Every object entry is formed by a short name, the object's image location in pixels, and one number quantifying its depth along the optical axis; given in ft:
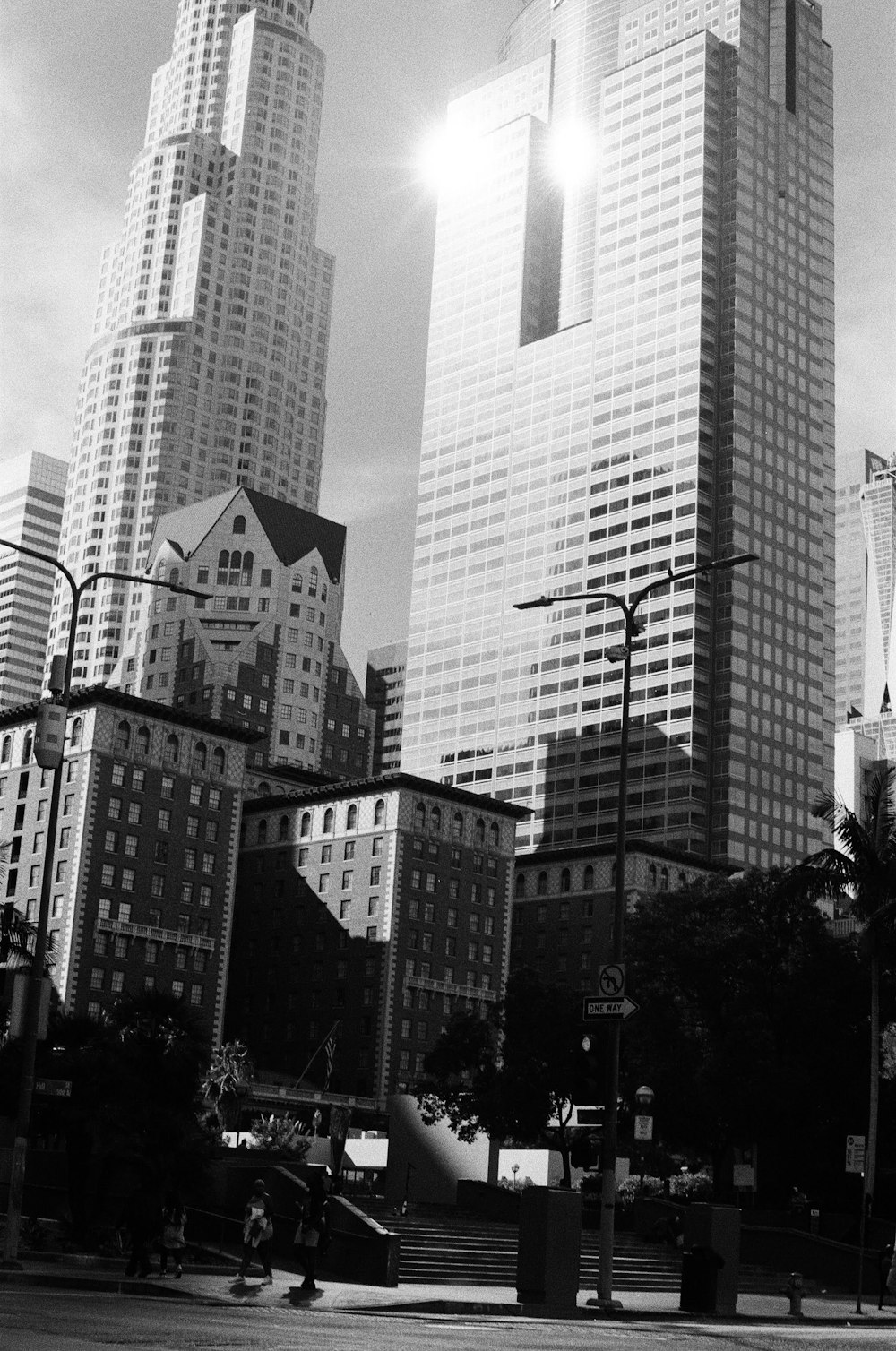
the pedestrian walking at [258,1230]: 126.21
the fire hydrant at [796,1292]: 129.90
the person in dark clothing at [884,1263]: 159.07
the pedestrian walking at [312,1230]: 119.55
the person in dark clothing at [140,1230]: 118.42
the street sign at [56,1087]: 120.98
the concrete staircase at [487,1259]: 147.33
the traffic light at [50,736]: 120.37
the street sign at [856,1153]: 150.51
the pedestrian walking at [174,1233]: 122.83
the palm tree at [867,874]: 198.39
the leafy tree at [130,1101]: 139.13
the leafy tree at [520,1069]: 272.31
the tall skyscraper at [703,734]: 624.18
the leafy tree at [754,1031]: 207.72
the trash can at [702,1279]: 128.16
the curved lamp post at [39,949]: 115.03
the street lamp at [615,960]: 119.34
